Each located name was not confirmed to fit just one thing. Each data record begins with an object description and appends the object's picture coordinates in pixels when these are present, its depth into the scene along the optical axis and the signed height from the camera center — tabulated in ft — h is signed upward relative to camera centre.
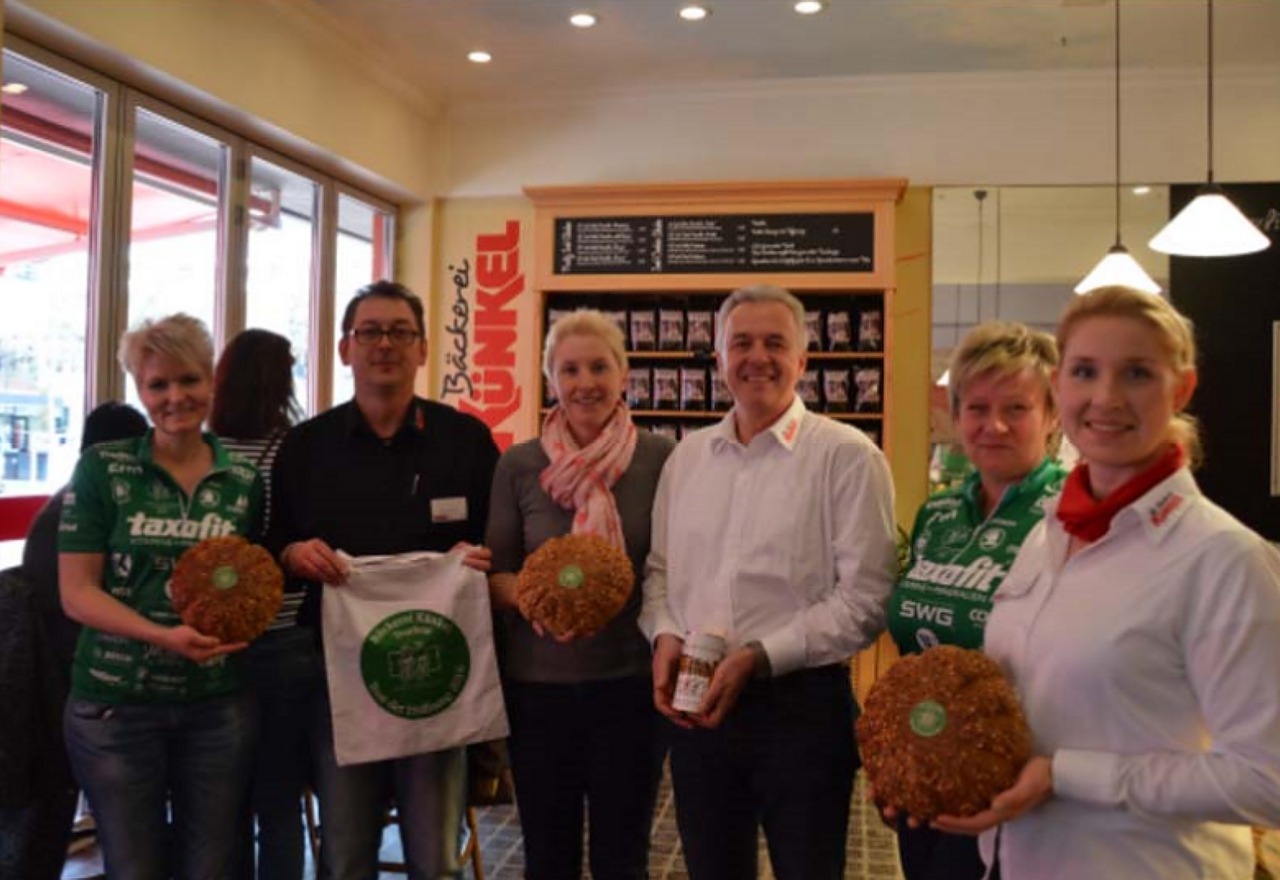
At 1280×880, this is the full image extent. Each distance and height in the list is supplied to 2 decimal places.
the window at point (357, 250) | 18.49 +4.19
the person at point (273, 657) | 7.95 -1.53
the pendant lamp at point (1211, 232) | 11.69 +2.94
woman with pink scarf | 6.69 -1.39
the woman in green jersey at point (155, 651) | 6.17 -1.17
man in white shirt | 5.81 -0.81
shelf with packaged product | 17.47 +3.74
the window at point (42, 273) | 11.36 +2.24
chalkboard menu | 17.52 +4.11
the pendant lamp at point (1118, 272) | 13.46 +2.80
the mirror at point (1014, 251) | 17.65 +4.06
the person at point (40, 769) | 7.25 -2.28
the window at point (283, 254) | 15.78 +3.52
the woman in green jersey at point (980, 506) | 5.28 -0.17
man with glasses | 6.67 -0.27
